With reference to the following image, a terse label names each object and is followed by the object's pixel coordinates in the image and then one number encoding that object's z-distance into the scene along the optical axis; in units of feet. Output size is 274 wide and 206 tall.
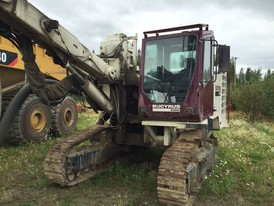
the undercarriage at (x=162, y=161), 10.31
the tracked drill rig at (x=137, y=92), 10.53
